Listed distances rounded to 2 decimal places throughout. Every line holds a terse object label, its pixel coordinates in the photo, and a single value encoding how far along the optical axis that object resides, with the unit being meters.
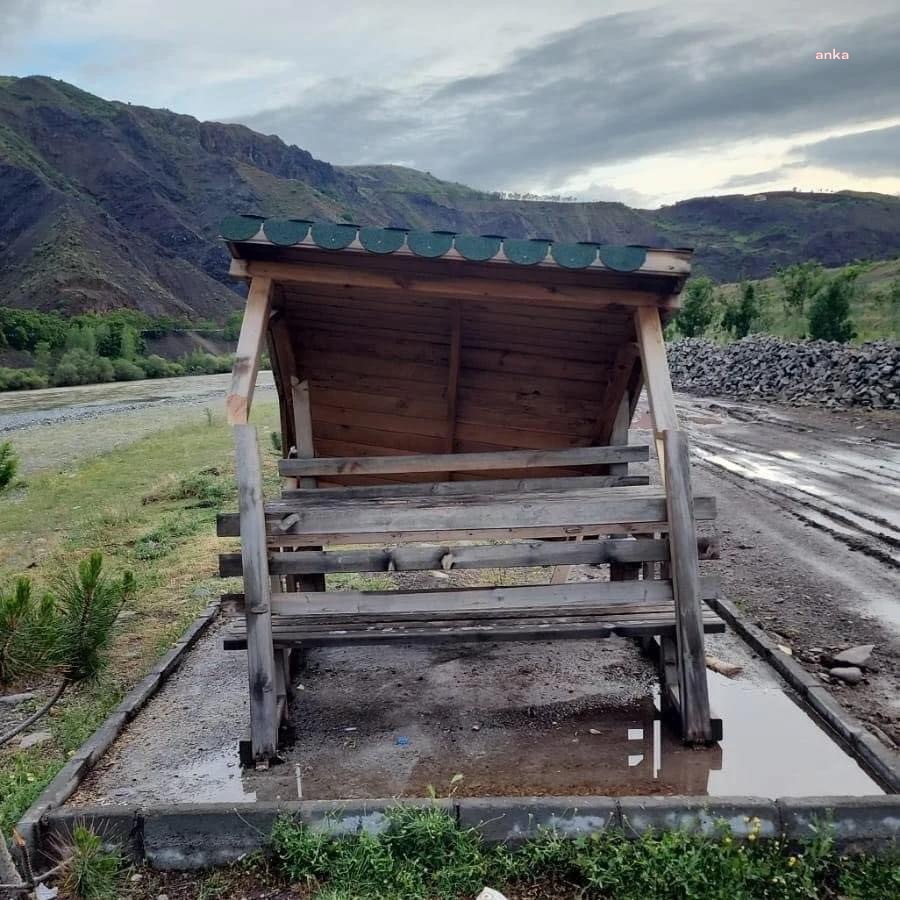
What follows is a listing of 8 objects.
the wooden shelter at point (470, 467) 3.67
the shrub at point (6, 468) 6.33
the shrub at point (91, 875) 2.82
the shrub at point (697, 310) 40.16
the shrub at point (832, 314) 26.47
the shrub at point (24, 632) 3.35
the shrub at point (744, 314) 34.69
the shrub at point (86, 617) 3.84
